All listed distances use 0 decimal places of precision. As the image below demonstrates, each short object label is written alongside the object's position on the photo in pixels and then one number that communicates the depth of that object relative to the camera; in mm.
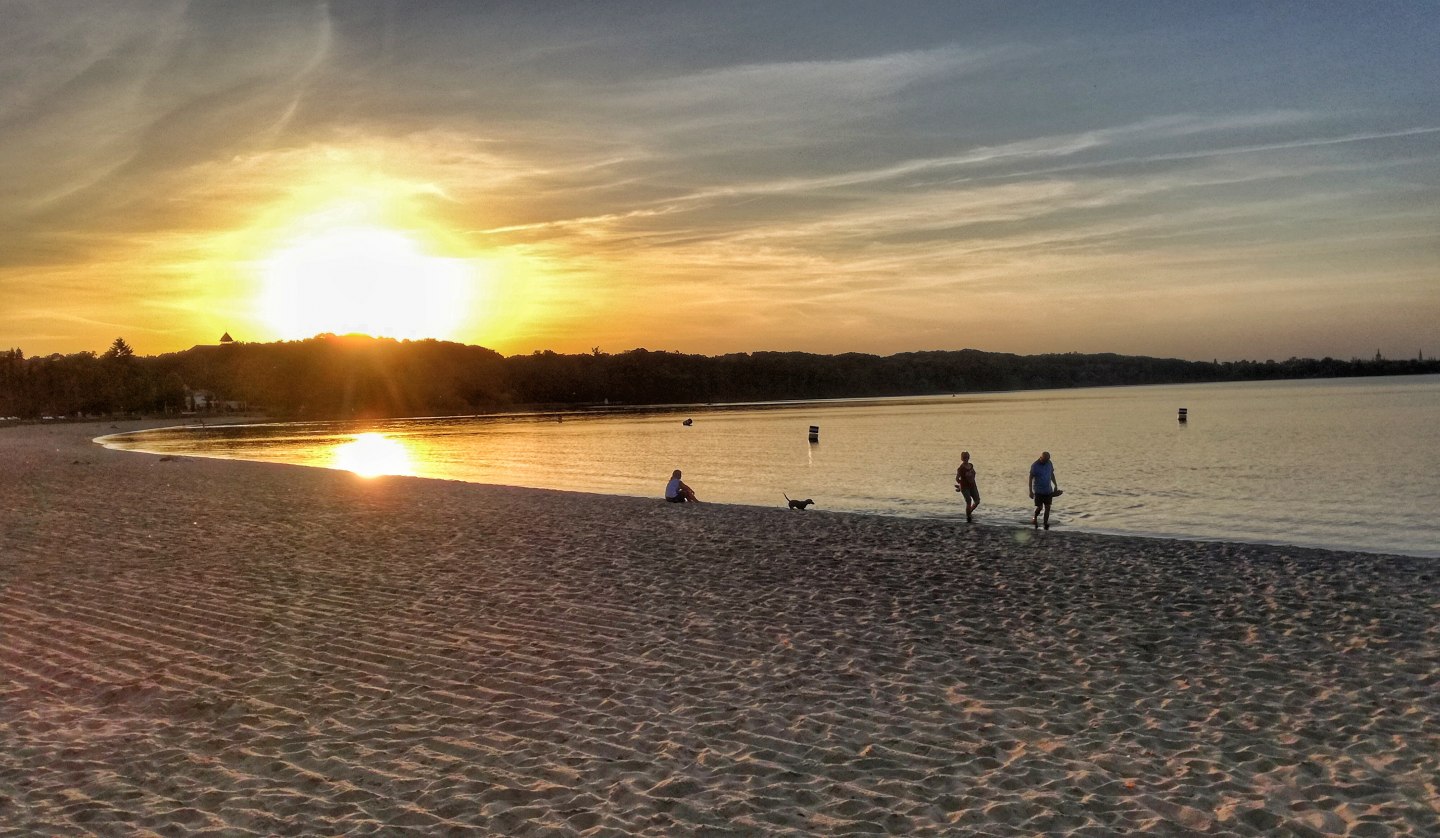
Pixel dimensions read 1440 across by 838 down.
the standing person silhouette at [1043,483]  21367
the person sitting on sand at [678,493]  26688
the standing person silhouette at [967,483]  23469
